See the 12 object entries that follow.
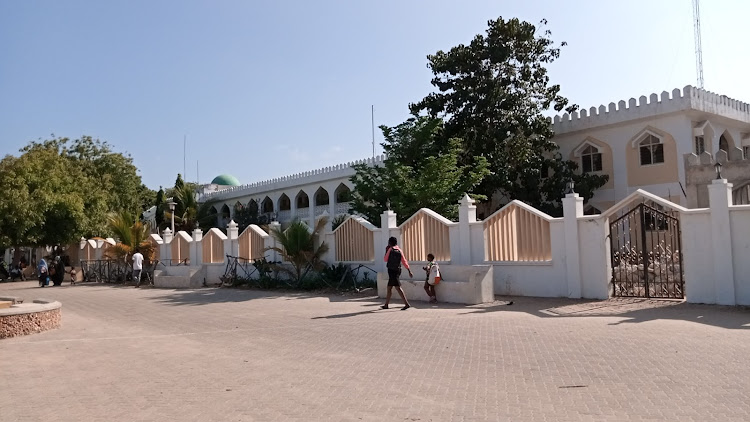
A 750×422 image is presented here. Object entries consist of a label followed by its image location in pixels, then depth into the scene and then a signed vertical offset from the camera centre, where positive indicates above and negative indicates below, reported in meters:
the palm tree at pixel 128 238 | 27.42 +1.09
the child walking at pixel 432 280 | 14.12 -0.58
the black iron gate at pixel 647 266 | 12.63 -0.39
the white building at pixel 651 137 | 23.89 +4.53
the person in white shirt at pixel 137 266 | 25.42 -0.14
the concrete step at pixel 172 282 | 23.36 -0.78
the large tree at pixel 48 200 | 28.75 +3.16
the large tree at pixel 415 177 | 20.41 +2.65
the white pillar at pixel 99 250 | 32.47 +0.72
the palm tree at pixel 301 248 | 19.44 +0.32
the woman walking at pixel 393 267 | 12.98 -0.24
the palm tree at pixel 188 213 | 42.55 +3.39
